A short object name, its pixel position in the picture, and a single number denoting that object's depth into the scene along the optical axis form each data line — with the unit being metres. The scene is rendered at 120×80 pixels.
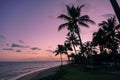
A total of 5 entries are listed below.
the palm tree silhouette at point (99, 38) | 20.41
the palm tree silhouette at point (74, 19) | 15.87
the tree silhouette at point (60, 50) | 41.94
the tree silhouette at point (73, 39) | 28.57
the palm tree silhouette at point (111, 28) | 18.83
